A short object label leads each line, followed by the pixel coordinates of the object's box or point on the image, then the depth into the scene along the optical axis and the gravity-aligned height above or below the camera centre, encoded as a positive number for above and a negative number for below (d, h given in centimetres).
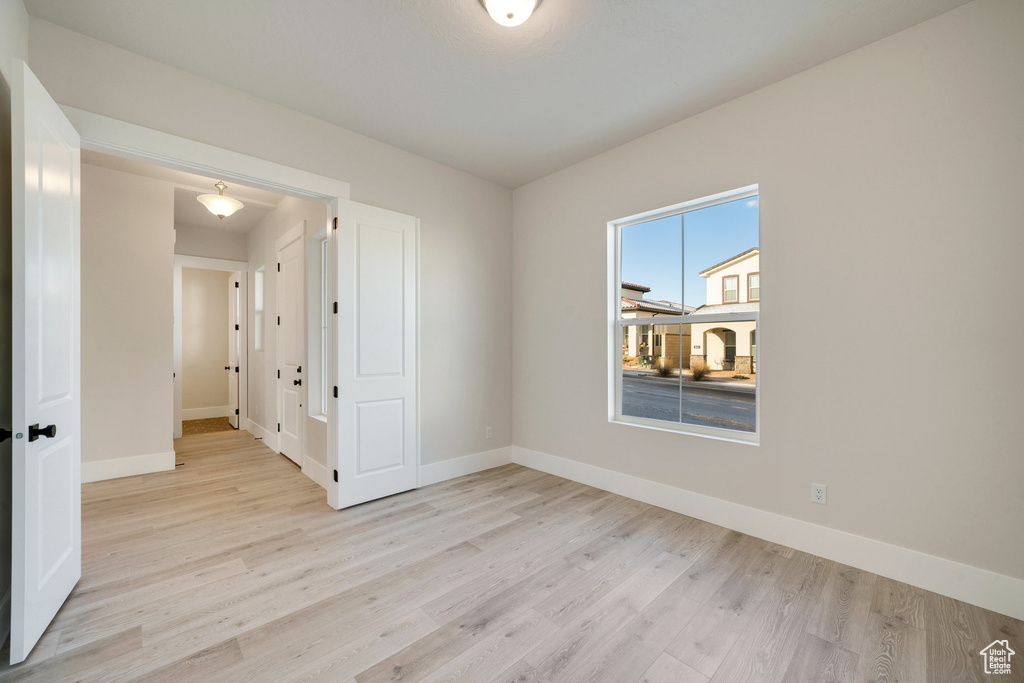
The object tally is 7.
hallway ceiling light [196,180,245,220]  414 +137
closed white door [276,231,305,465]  431 -3
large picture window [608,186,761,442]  301 +19
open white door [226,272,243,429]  627 -3
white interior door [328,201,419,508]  329 -13
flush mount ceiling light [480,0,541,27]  196 +157
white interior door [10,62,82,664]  162 -11
